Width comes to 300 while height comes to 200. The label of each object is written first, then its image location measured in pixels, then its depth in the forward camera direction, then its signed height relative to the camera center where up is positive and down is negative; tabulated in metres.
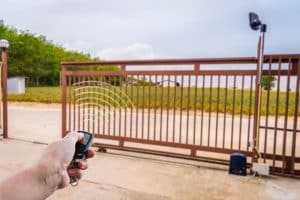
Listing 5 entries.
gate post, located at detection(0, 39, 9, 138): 4.70 +0.04
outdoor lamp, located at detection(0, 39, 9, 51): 4.70 +0.59
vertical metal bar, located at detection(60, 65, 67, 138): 4.19 -0.21
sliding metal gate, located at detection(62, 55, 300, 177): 2.91 -0.03
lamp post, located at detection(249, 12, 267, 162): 2.82 +0.15
